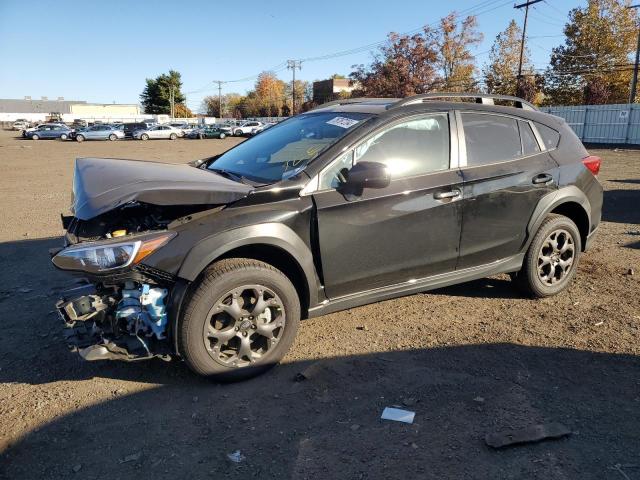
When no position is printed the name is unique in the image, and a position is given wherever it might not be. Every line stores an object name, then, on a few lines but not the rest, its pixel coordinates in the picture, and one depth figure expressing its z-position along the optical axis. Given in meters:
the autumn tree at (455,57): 44.19
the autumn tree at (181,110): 115.25
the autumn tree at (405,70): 42.53
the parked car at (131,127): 49.69
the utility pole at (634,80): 31.66
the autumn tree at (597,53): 39.81
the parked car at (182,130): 53.91
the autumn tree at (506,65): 43.94
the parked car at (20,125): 74.19
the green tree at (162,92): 108.94
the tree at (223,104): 126.44
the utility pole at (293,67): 79.12
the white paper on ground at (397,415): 3.00
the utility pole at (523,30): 36.02
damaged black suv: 3.15
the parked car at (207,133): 53.52
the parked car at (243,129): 56.50
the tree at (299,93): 93.68
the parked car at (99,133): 45.66
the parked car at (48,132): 47.03
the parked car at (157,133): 49.69
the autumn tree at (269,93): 98.56
